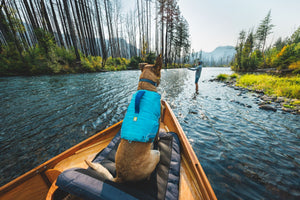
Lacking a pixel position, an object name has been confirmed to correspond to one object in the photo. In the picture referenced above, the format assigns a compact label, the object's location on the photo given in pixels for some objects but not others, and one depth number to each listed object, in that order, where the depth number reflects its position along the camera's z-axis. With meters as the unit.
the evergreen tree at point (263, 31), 32.33
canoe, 1.30
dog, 1.28
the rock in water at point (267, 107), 4.93
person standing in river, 8.06
